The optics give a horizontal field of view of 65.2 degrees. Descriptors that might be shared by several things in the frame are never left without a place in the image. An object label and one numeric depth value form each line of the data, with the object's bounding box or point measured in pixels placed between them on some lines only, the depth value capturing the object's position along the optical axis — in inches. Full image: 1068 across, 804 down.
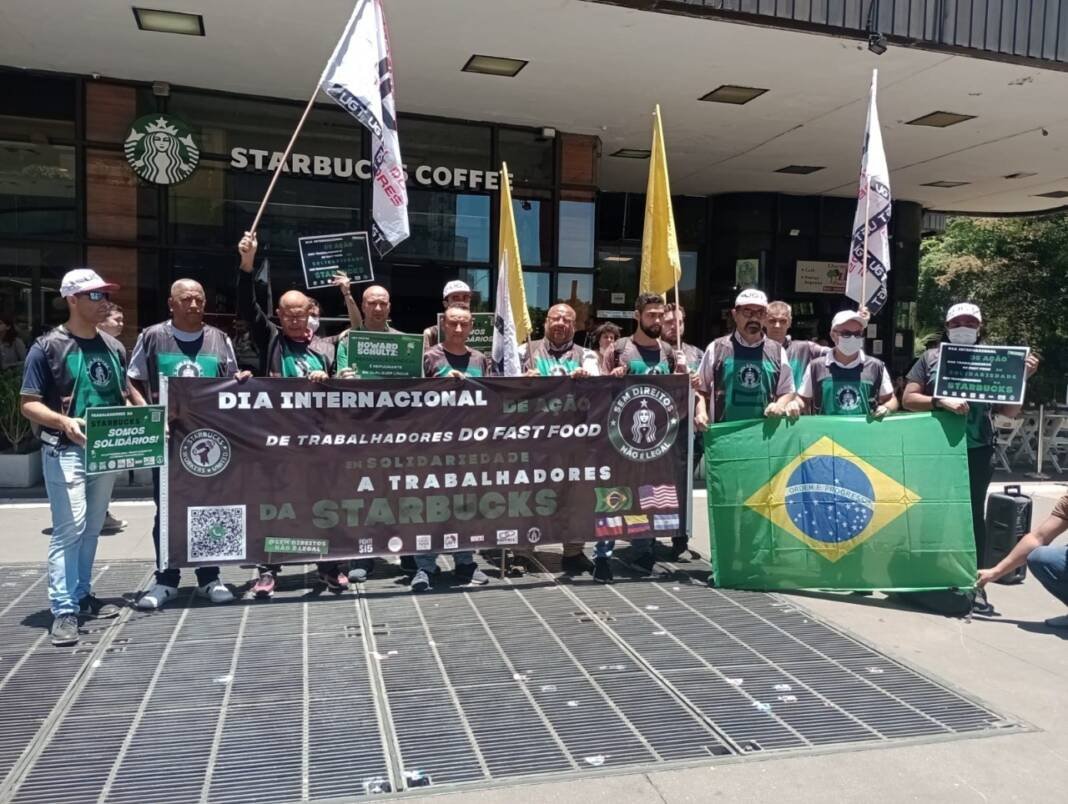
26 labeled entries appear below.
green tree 591.5
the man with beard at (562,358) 239.8
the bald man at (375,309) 229.1
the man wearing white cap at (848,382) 229.3
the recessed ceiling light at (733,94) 389.1
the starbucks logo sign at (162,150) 394.9
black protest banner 201.5
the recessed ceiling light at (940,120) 423.2
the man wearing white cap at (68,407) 179.3
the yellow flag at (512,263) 247.1
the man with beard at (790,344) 260.4
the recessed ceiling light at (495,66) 356.8
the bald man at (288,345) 209.2
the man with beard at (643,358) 232.2
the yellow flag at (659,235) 234.5
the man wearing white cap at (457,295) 241.9
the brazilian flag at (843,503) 212.4
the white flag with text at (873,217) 238.7
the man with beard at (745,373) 229.1
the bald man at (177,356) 198.5
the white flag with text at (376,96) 219.3
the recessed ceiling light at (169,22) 313.0
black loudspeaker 236.8
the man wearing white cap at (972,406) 224.2
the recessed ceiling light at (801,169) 559.2
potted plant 334.3
